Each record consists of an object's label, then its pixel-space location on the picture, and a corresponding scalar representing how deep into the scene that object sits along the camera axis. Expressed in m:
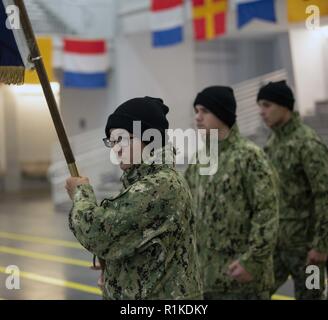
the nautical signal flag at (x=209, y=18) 10.91
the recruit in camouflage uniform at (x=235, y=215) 3.25
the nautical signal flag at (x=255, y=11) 9.41
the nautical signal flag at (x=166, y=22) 11.63
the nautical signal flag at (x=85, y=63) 12.97
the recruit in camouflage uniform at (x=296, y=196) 3.97
